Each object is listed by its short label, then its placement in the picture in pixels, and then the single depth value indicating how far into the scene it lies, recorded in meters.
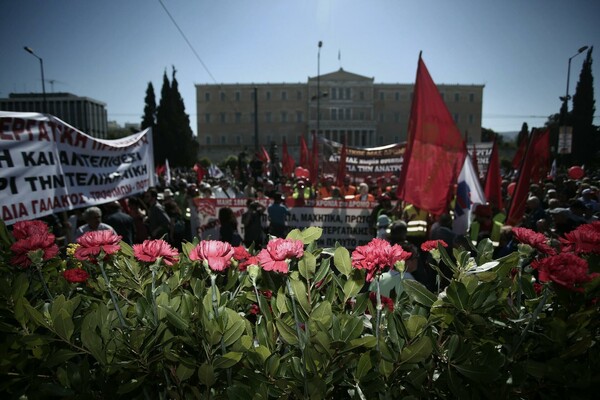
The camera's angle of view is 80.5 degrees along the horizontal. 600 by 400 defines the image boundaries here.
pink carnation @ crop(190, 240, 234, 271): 1.14
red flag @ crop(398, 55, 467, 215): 4.48
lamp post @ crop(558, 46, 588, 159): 18.63
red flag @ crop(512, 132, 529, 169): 12.65
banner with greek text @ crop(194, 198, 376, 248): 5.66
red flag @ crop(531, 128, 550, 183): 6.78
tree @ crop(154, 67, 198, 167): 40.75
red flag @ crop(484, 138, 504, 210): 5.96
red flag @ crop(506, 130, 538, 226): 4.61
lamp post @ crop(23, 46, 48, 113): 20.70
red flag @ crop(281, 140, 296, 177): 17.04
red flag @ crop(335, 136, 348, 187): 10.77
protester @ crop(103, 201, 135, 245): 4.68
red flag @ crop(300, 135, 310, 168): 15.77
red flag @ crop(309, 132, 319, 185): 12.77
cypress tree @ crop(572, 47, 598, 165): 23.68
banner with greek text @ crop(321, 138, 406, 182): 11.07
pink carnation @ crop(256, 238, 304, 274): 1.08
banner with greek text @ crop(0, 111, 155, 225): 2.86
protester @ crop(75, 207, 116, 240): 4.05
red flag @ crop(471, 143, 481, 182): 11.37
